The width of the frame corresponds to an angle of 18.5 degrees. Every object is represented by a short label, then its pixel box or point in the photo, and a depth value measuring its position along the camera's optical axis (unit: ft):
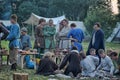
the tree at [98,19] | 139.19
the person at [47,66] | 36.35
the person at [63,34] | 43.58
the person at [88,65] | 37.06
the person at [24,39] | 43.98
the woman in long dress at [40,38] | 43.55
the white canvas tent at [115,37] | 173.06
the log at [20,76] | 18.24
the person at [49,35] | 43.86
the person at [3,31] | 35.53
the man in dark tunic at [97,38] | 41.08
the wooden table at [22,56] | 40.04
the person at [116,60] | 39.14
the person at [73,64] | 36.29
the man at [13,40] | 36.65
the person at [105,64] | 37.47
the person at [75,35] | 42.91
